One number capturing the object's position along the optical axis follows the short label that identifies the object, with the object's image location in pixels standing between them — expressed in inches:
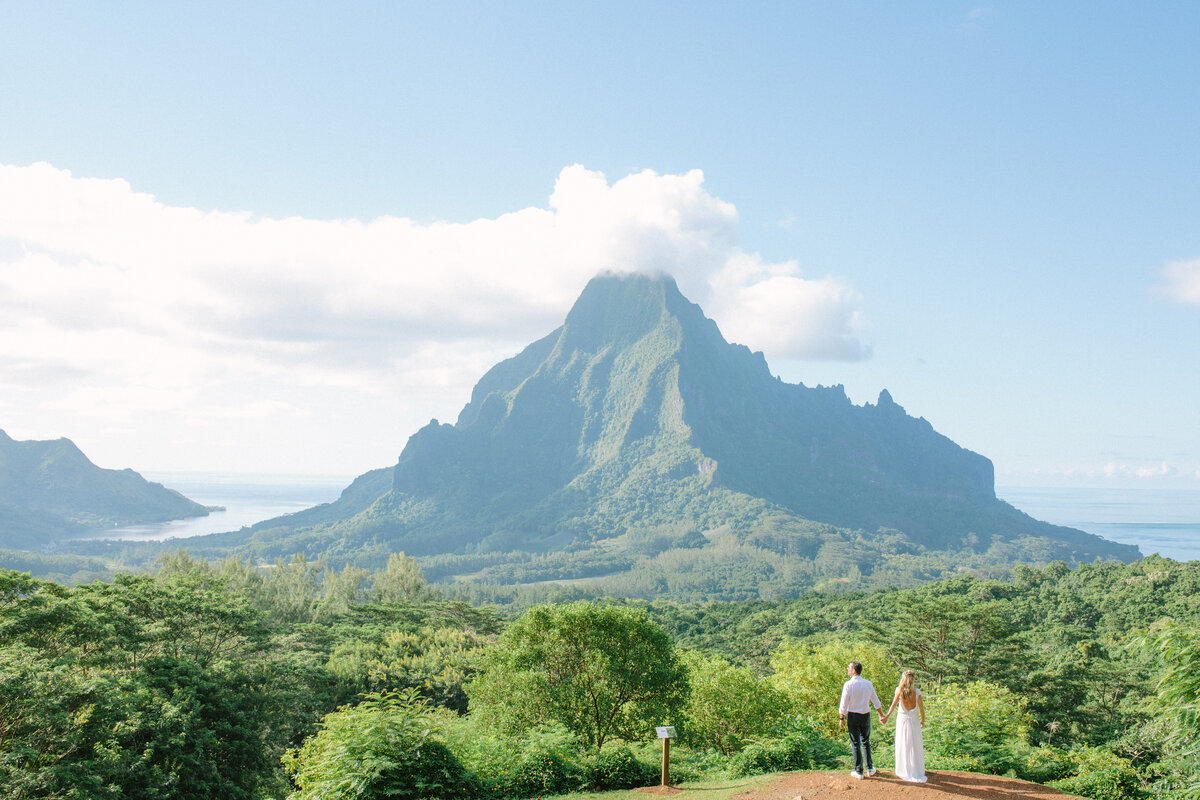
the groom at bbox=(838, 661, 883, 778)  427.8
